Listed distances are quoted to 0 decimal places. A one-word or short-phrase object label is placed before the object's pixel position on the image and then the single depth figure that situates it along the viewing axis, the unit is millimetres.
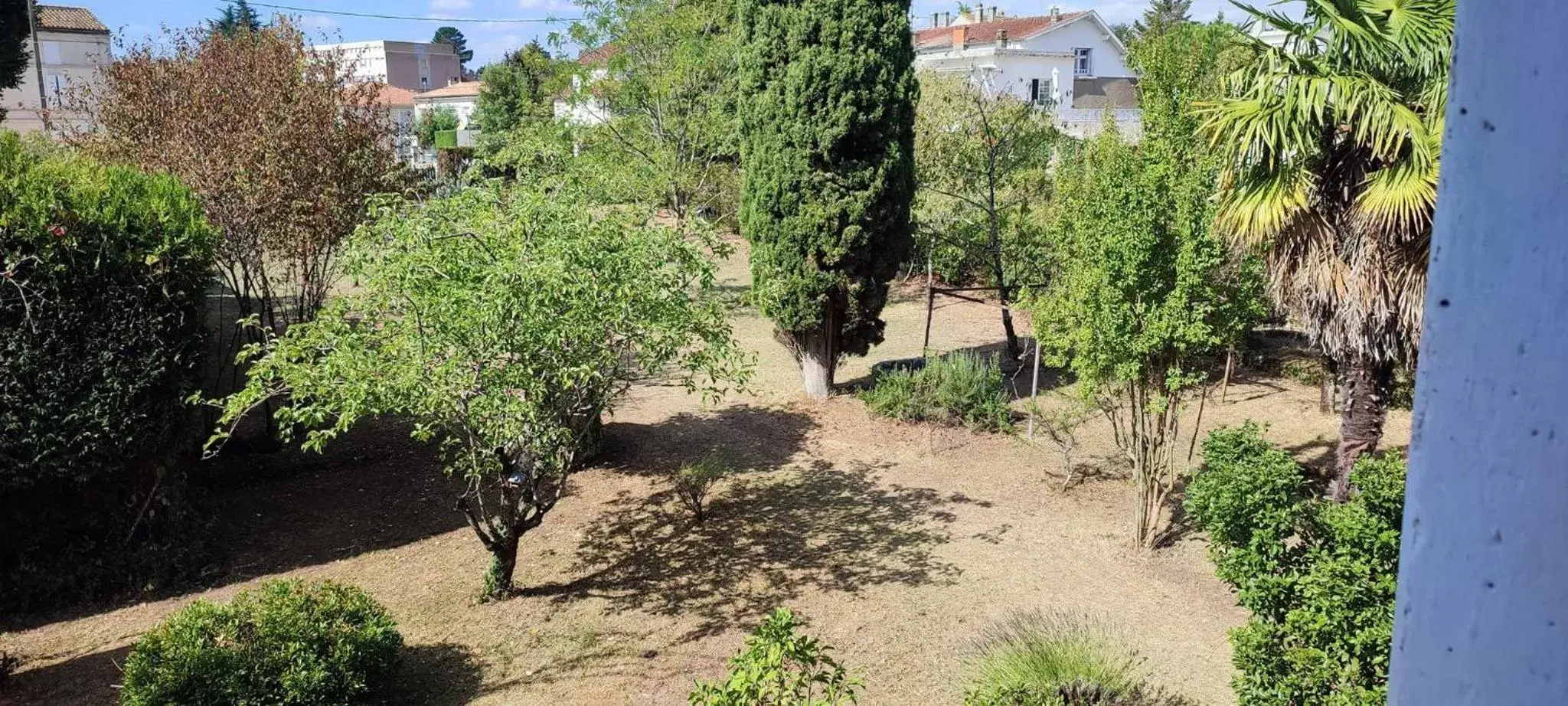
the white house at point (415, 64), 68562
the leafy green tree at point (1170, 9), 44125
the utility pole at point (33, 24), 23039
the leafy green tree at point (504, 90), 32625
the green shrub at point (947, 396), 12281
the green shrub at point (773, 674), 4473
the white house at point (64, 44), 41562
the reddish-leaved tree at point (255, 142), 9992
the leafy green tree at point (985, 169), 14766
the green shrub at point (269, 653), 5641
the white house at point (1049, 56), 34688
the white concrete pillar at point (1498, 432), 664
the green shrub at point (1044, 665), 5750
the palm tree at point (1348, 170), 7199
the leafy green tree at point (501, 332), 6453
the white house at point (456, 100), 52500
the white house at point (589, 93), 17750
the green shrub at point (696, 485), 9430
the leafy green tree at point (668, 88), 16875
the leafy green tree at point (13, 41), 24078
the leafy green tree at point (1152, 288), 7895
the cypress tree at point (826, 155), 12000
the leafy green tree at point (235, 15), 47038
